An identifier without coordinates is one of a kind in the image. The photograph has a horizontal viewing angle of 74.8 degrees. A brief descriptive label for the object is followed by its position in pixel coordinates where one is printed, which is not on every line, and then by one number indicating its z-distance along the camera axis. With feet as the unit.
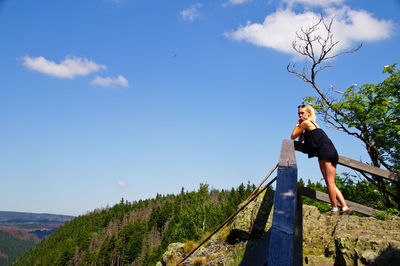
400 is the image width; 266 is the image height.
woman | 13.69
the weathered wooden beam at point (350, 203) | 14.98
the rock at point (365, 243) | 8.23
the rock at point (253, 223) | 19.66
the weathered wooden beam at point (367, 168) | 13.65
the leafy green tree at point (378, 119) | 23.40
